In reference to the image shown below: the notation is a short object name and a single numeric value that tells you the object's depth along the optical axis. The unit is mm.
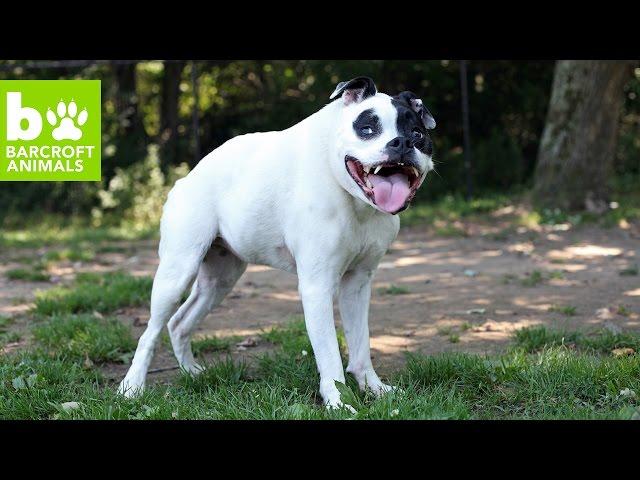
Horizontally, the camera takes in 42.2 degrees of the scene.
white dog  4047
